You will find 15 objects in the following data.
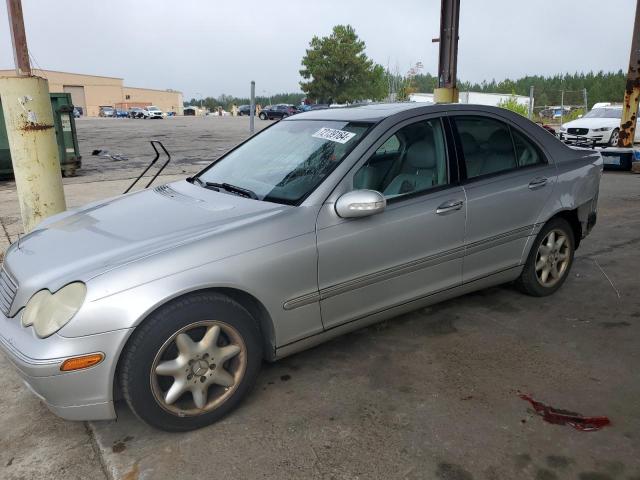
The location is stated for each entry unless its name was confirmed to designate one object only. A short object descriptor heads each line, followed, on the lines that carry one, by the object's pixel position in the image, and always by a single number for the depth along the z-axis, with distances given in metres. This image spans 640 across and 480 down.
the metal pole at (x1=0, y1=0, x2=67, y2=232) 4.79
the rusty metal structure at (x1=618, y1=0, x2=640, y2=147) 11.51
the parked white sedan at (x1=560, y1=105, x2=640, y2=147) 16.58
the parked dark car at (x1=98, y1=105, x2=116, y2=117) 69.62
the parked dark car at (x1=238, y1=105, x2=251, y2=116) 66.97
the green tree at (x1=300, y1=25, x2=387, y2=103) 60.44
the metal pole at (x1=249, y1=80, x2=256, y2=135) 8.40
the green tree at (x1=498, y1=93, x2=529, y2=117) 27.14
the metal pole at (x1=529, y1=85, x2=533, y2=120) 18.92
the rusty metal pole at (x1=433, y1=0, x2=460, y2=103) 8.87
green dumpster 11.12
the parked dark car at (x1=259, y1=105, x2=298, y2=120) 46.12
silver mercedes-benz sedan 2.31
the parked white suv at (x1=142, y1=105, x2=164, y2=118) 56.56
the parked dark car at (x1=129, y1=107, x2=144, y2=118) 57.50
